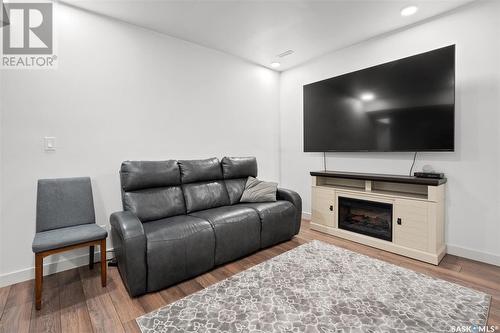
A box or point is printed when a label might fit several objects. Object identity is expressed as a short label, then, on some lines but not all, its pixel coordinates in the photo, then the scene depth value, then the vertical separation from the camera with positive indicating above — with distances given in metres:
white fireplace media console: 2.36 -0.57
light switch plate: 2.18 +0.18
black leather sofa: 1.85 -0.59
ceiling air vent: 3.49 +1.66
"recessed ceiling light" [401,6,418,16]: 2.42 +1.60
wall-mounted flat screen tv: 2.39 +0.65
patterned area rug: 1.51 -1.07
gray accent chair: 1.69 -0.54
